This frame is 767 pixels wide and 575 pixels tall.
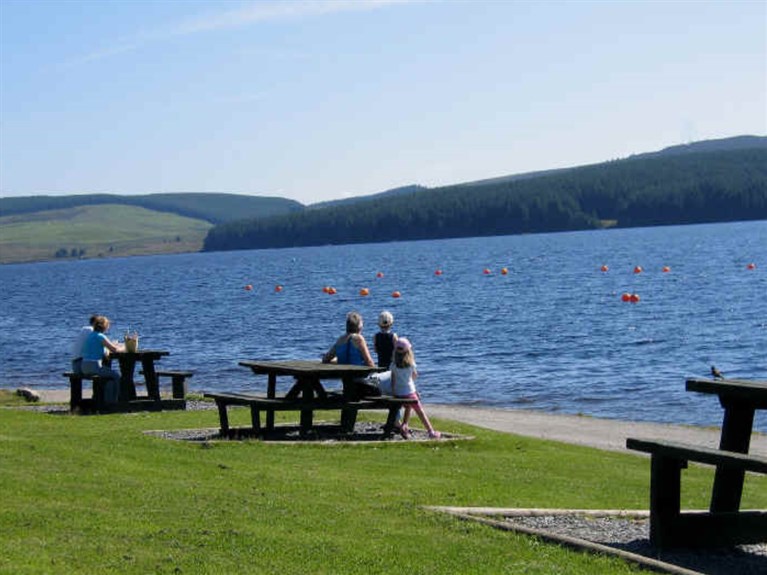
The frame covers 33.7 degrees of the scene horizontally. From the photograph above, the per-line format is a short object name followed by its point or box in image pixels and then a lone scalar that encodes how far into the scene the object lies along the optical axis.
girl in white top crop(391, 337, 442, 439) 17.69
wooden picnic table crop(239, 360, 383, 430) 17.28
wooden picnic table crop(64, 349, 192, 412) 20.64
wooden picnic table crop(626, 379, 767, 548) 9.47
